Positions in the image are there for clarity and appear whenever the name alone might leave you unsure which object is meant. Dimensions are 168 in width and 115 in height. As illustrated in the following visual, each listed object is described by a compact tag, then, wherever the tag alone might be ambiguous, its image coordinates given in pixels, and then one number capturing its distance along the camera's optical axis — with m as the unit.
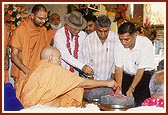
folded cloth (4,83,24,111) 1.59
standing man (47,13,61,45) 2.27
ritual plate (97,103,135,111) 1.65
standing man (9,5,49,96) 2.08
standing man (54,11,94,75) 2.12
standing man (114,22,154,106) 2.02
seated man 1.72
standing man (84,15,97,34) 2.23
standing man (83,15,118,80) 2.24
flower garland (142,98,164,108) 1.64
